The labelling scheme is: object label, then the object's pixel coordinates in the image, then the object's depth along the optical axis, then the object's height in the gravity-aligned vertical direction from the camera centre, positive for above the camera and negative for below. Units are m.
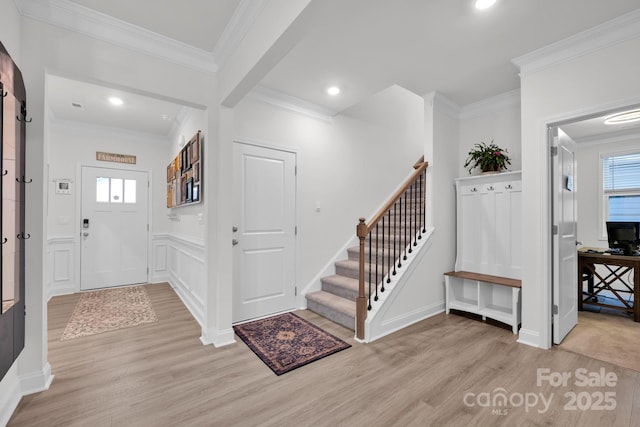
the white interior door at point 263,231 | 3.20 -0.20
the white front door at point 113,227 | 4.64 -0.22
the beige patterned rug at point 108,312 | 3.06 -1.22
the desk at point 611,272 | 3.34 -0.75
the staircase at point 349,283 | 3.09 -0.85
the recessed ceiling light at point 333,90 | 3.30 +1.47
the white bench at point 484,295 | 2.97 -0.96
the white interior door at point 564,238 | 2.66 -0.24
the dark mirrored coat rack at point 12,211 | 1.50 +0.02
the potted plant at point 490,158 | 3.42 +0.69
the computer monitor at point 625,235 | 3.68 -0.28
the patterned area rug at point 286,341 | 2.36 -1.21
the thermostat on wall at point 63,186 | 4.45 +0.45
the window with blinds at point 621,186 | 4.38 +0.44
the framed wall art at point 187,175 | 3.06 +0.51
